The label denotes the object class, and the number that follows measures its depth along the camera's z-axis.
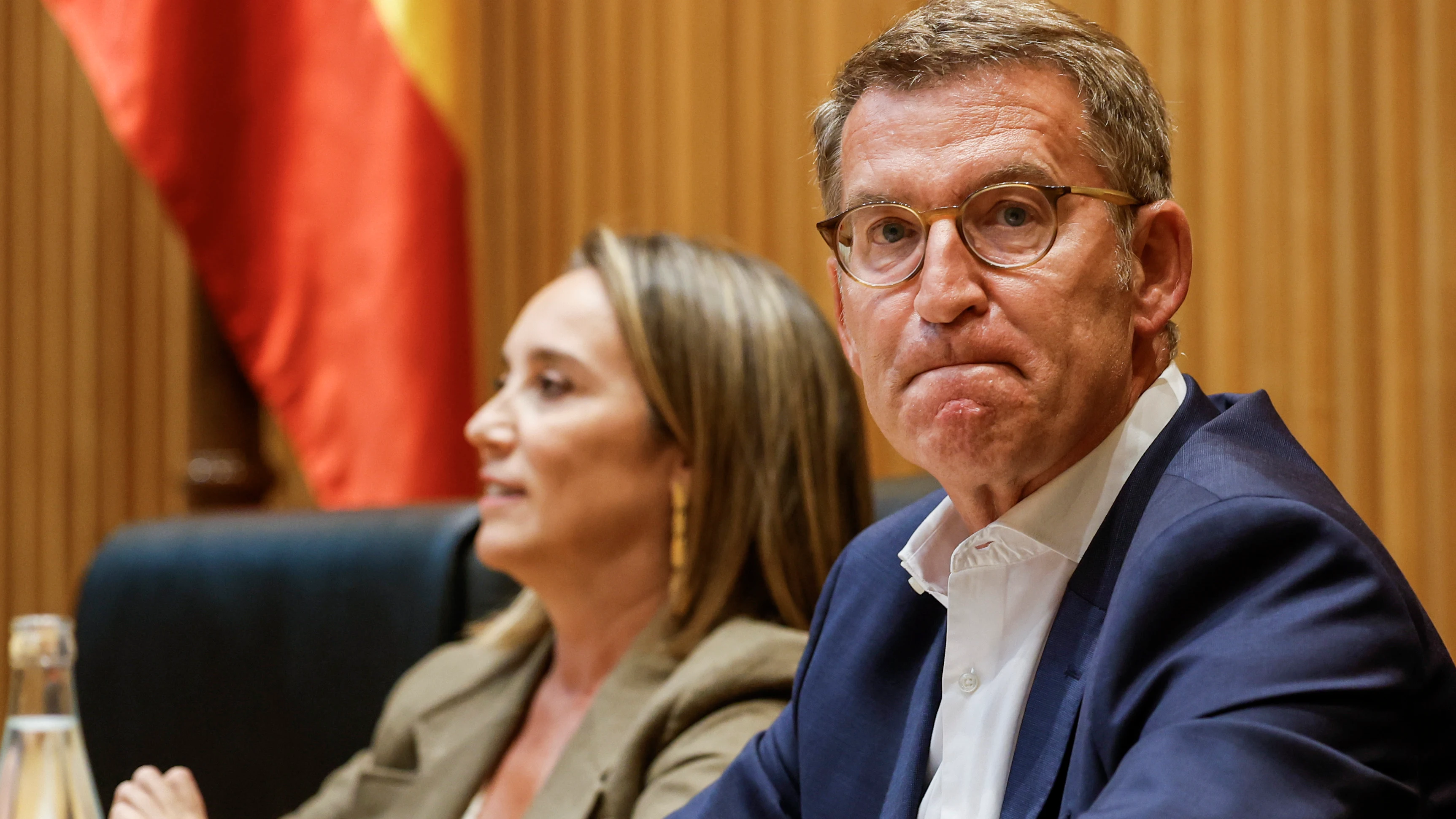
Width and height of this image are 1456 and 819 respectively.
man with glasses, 2.81
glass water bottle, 3.09
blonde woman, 3.51
